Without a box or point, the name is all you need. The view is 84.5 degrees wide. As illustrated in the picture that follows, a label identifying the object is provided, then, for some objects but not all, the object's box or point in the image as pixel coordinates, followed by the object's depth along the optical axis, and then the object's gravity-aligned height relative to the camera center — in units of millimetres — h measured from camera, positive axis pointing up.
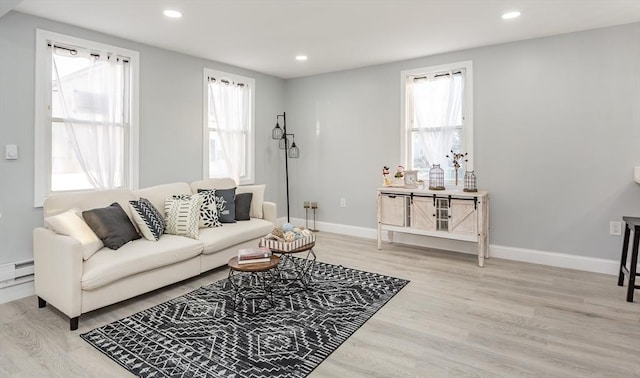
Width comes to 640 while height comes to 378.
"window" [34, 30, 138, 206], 3301 +748
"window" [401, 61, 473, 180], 4434 +975
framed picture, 4617 +162
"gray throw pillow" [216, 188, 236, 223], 4099 -180
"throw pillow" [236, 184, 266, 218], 4492 -99
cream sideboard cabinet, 3973 -282
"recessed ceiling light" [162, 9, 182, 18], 3154 +1600
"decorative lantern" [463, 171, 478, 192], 4188 +102
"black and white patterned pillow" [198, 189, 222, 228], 3891 -238
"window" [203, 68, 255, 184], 4840 +915
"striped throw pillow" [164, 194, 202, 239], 3506 -270
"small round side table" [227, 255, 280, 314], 2822 -914
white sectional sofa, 2564 -584
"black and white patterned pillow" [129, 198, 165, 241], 3254 -284
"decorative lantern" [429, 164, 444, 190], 4438 +157
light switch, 3080 +327
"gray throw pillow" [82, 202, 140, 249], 2936 -308
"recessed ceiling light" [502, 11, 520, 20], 3241 +1639
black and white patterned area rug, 2098 -1005
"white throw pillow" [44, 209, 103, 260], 2727 -318
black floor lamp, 5906 +821
